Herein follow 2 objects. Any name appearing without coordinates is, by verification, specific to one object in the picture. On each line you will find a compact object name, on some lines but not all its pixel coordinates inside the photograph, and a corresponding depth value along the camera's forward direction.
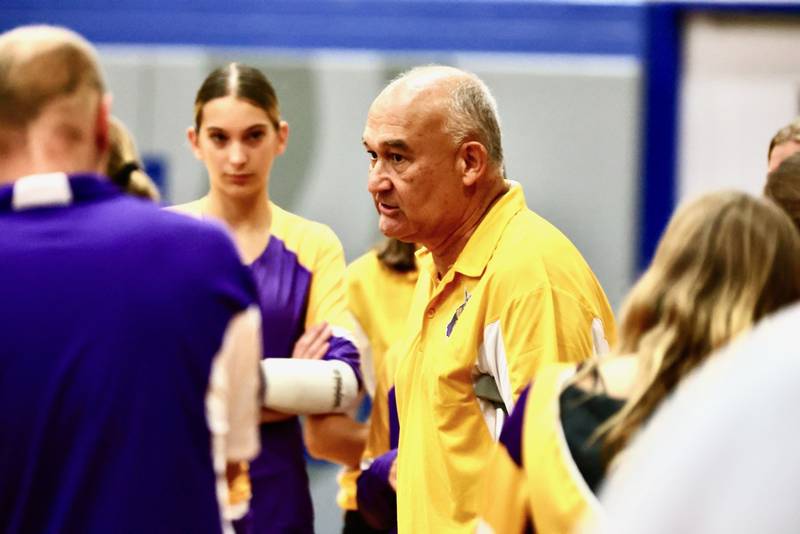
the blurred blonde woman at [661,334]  6.13
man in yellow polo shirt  6.67
